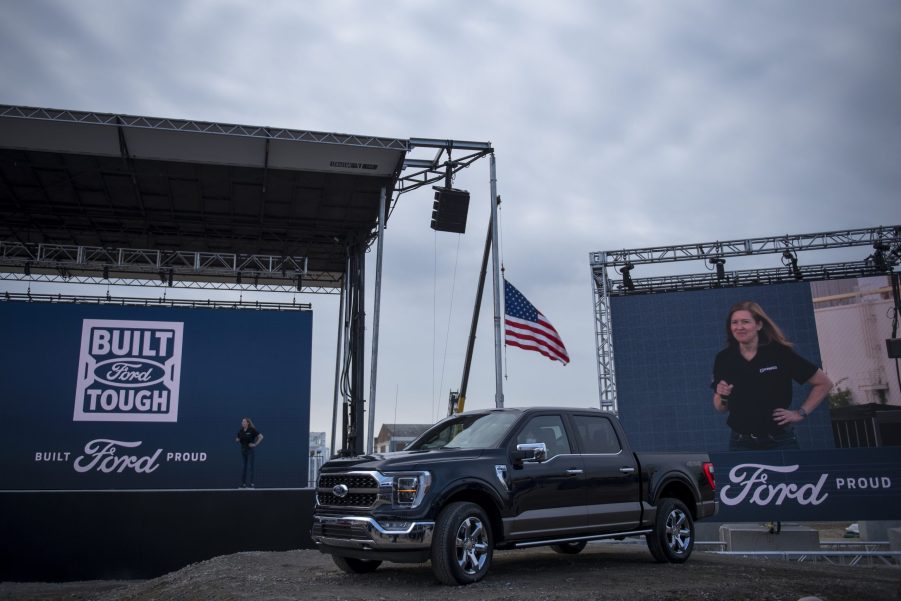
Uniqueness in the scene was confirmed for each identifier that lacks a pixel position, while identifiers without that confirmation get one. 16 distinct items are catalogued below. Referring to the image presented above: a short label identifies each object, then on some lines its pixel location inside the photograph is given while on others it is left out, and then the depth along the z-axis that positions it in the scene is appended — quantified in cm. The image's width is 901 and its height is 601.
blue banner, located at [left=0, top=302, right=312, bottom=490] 2131
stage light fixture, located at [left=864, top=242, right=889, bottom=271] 2761
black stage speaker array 1716
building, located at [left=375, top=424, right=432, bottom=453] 4912
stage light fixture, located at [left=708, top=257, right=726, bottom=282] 2873
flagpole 1494
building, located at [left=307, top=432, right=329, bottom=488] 2924
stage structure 1838
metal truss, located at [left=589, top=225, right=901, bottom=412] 2767
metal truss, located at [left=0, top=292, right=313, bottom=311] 2252
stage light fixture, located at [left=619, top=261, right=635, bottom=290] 2938
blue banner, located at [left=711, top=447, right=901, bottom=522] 1398
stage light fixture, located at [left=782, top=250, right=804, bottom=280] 2827
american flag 1651
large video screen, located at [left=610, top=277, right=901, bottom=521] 2744
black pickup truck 714
